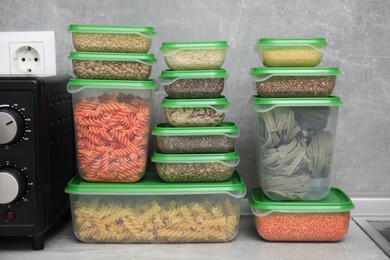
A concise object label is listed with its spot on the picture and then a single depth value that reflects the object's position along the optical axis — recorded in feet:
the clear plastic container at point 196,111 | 3.61
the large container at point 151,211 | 3.59
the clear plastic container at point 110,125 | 3.56
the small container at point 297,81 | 3.56
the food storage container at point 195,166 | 3.60
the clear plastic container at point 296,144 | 3.64
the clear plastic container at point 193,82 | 3.61
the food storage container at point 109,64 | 3.55
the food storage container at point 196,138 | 3.60
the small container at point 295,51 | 3.60
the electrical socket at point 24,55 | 4.08
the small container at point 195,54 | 3.60
